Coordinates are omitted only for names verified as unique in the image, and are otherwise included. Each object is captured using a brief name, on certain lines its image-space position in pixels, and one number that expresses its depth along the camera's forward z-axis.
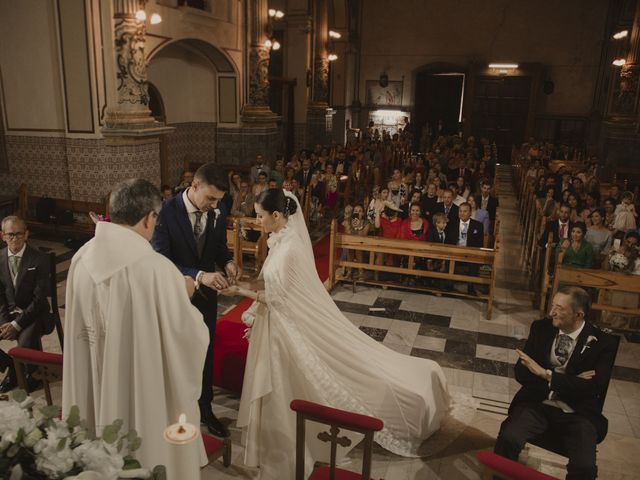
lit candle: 1.72
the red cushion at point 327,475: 2.94
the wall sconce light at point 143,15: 9.62
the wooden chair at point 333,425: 2.51
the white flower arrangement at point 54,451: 1.50
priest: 2.46
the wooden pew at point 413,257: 7.04
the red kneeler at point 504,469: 2.18
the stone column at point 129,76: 9.48
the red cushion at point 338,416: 2.50
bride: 3.60
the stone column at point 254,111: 13.95
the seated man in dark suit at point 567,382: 3.45
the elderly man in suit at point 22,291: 4.68
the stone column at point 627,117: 16.45
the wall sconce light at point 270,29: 14.17
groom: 3.71
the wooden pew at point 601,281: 6.06
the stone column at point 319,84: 18.67
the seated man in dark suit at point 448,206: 8.10
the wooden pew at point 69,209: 9.80
